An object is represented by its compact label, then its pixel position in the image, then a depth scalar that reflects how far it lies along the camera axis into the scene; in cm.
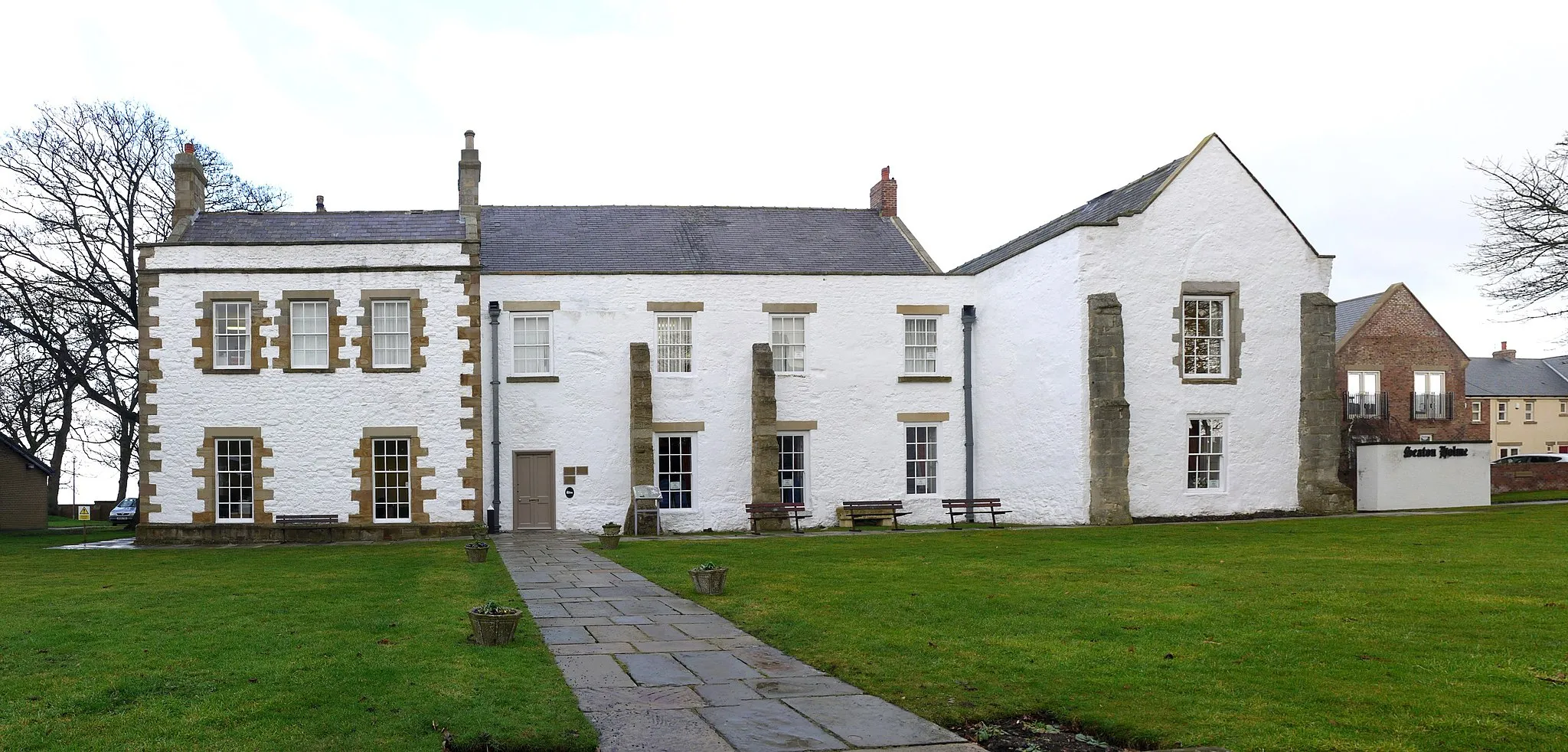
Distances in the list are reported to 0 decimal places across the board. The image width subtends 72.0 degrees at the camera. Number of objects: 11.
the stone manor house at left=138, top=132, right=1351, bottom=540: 2419
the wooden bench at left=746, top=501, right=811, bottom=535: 2494
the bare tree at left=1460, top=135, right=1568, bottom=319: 2769
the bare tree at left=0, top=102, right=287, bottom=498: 3003
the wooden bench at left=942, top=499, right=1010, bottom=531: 2456
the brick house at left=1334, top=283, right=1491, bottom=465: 4084
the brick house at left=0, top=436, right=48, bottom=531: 3547
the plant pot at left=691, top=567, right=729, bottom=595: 1316
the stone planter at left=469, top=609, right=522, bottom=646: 934
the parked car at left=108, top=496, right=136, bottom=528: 3538
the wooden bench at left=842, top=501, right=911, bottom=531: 2588
